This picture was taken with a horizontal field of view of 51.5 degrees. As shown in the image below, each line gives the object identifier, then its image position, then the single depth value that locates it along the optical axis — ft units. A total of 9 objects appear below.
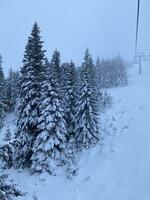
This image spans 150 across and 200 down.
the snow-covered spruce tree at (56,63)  60.95
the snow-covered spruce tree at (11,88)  116.75
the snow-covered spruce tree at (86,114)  54.70
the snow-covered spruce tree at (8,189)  13.74
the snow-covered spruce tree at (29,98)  47.51
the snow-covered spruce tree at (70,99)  59.50
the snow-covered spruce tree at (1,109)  50.45
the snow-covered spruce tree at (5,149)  15.00
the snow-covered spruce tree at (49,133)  44.87
